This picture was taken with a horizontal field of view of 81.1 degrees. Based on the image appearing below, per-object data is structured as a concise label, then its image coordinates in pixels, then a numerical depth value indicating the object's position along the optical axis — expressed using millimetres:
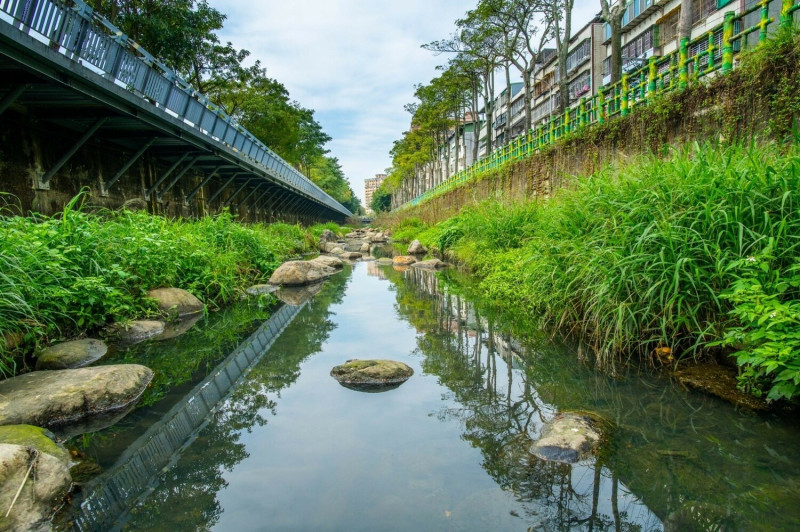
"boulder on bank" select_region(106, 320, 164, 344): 5340
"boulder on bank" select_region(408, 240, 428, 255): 17375
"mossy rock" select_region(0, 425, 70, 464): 2578
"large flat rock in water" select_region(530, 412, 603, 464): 2717
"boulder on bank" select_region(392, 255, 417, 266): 14882
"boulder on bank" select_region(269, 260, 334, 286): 10305
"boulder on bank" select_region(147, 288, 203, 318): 6363
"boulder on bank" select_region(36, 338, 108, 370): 4133
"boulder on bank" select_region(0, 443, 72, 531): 2125
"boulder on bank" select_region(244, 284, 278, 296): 8943
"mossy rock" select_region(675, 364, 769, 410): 3221
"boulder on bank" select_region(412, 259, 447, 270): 12961
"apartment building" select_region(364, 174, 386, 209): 188225
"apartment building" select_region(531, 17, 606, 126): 32688
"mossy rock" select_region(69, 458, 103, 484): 2621
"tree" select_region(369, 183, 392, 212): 96188
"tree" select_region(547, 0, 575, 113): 16859
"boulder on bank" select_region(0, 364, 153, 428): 3172
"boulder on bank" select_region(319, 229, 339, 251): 22278
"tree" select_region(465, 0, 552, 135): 19453
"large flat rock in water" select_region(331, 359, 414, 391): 4141
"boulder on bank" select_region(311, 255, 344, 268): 13895
